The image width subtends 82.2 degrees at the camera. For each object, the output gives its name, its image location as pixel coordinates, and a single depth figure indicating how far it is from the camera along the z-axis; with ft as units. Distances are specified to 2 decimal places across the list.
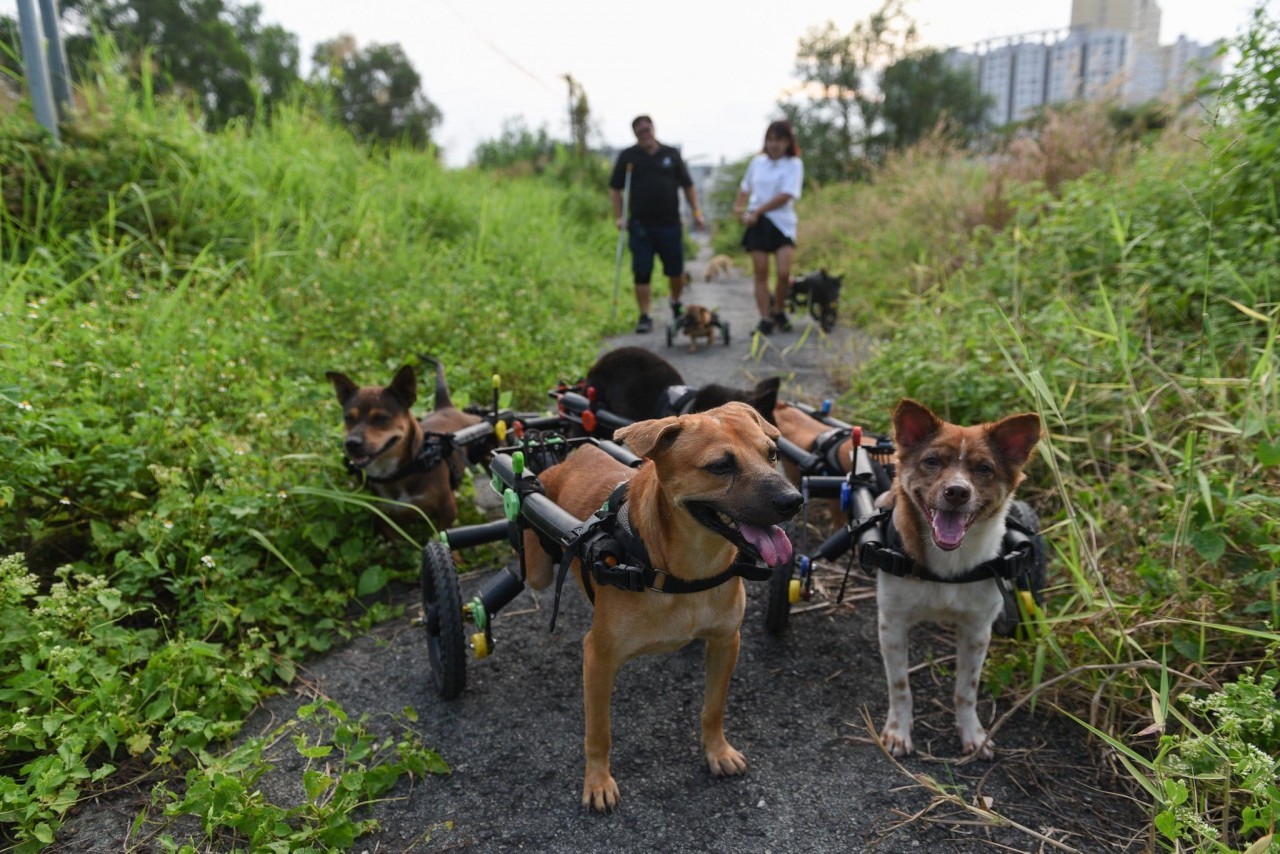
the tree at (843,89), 100.37
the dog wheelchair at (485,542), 7.70
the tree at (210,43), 94.38
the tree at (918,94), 100.83
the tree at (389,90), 114.11
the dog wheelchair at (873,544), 8.14
